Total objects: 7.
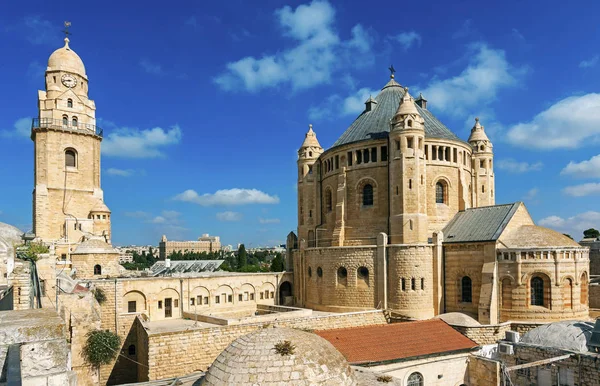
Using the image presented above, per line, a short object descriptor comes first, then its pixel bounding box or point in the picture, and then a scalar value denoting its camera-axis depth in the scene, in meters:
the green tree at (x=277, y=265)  61.18
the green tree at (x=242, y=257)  81.36
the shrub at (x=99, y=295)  29.33
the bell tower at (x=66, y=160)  38.31
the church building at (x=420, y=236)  26.31
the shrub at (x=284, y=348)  10.08
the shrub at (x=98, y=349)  23.55
